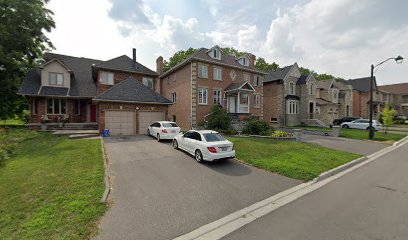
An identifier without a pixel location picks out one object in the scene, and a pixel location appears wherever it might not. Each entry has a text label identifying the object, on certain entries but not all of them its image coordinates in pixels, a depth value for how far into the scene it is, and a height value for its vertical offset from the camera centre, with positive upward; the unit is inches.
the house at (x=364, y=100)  1744.7 +158.7
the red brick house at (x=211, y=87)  836.2 +142.5
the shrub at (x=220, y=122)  735.7 -21.3
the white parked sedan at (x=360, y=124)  1032.5 -43.8
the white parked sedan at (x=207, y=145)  359.6 -57.9
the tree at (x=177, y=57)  1557.6 +491.7
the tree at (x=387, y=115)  850.8 +8.6
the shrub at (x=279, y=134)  633.6 -58.3
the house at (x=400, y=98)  2149.5 +215.7
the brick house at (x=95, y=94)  695.7 +86.3
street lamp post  722.4 -56.5
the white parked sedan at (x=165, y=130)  575.8 -41.9
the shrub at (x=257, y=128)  677.9 -40.7
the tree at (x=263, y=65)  1844.5 +510.0
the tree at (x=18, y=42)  812.6 +339.3
